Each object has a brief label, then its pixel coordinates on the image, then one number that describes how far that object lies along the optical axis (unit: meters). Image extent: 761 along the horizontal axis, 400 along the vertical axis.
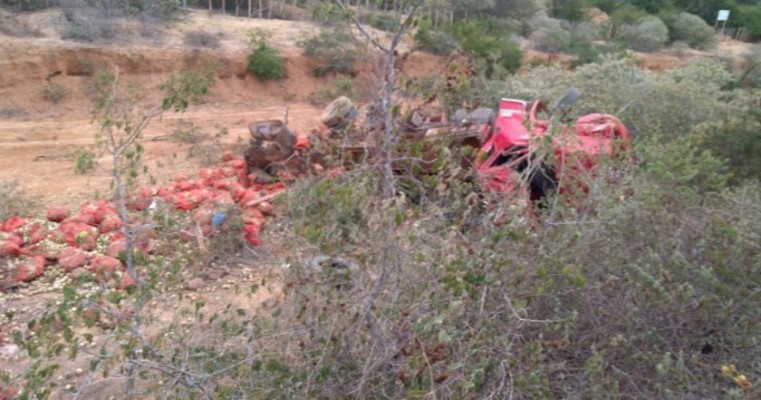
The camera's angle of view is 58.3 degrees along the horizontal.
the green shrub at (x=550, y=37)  18.53
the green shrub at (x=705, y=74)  8.90
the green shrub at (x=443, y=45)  14.11
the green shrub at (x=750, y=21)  25.86
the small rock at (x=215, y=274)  5.12
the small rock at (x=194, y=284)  4.89
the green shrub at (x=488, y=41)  13.59
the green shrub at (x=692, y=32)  22.61
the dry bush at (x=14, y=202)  6.04
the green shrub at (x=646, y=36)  20.69
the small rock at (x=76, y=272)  4.95
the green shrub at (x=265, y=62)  13.14
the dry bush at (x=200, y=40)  13.14
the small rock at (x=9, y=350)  4.04
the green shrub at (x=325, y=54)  13.85
